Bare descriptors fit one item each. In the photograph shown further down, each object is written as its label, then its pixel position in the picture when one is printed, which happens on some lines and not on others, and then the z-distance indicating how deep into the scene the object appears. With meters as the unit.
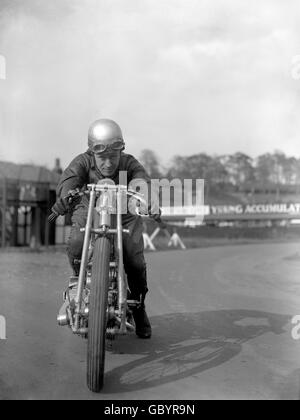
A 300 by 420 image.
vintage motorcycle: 3.38
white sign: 27.64
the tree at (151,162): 21.05
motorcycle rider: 4.12
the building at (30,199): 19.69
